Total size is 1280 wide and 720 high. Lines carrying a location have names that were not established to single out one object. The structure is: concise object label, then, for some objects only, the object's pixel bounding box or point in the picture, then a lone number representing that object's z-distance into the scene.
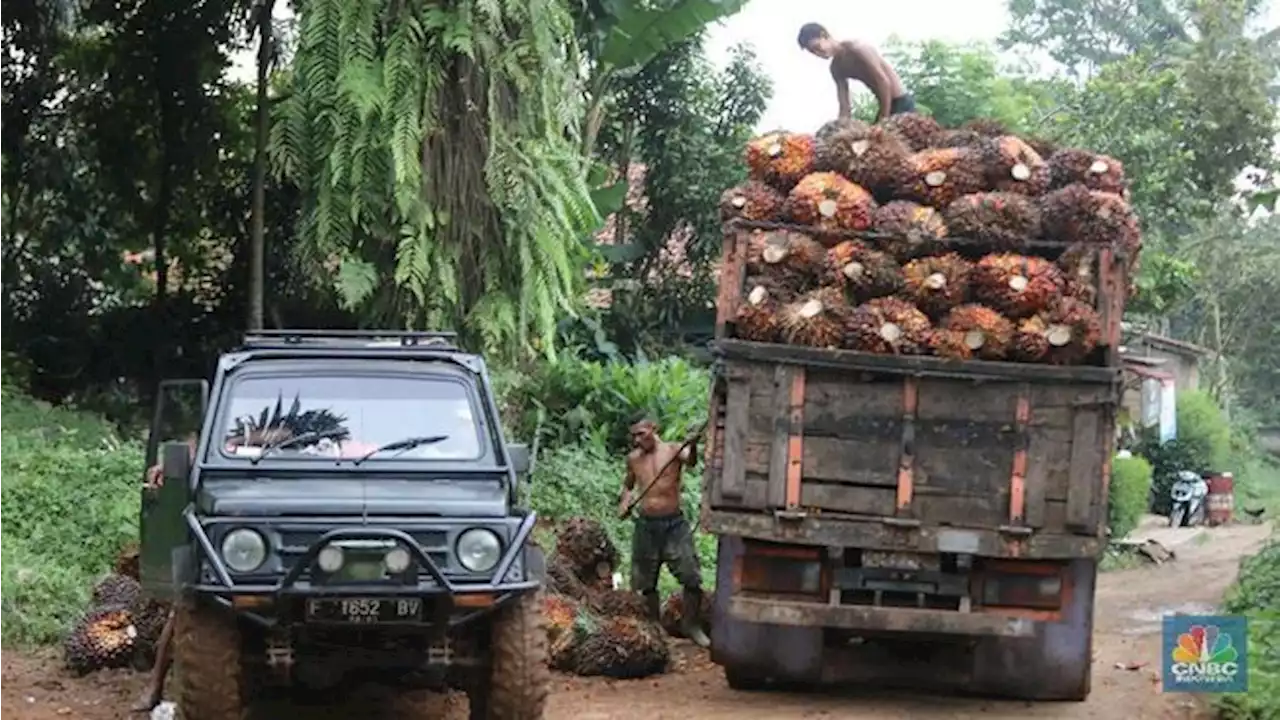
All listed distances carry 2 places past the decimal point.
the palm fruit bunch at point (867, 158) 9.29
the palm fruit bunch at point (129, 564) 10.49
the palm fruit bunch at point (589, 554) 11.33
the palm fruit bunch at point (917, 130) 9.74
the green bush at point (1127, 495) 20.08
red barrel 26.16
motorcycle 25.53
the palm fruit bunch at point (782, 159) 9.48
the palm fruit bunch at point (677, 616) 10.90
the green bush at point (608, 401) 17.34
